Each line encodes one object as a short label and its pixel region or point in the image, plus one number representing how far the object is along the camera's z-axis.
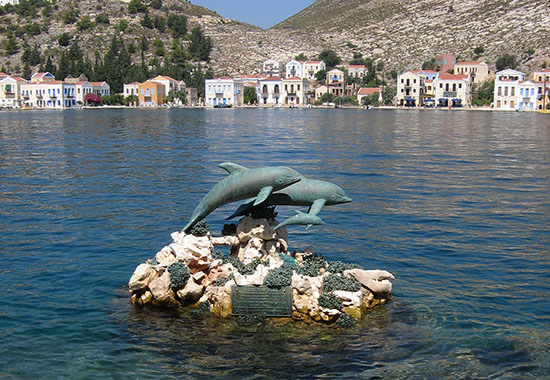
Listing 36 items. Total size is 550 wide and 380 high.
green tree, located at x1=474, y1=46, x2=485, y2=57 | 178.88
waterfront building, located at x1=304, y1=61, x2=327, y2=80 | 180.12
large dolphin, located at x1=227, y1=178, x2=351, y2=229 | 15.85
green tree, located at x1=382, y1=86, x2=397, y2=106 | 153.62
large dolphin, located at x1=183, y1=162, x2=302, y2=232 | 15.15
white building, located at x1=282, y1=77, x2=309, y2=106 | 166.50
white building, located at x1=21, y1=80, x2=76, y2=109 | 154.00
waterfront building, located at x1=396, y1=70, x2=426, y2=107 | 150.25
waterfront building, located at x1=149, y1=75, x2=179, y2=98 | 162.12
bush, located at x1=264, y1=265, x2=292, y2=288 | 14.04
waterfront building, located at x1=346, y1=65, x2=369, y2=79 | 174.12
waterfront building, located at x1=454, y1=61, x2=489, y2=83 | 158.12
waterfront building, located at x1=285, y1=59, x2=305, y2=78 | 180.75
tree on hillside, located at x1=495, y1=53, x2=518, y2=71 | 160.62
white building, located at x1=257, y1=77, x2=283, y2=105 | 169.12
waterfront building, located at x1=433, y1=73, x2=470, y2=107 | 145.00
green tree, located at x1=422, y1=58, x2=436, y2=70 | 177.50
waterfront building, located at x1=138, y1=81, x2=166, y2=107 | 158.25
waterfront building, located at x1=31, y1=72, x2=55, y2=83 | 158.88
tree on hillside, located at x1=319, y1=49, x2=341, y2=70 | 190.38
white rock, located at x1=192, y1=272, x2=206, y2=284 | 14.88
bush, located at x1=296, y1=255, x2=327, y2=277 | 14.74
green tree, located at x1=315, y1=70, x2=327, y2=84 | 173.75
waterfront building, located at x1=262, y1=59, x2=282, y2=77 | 191.88
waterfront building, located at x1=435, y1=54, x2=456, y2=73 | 170.01
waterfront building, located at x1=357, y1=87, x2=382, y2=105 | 156.57
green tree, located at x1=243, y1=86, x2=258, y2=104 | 172.50
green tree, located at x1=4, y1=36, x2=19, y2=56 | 199.12
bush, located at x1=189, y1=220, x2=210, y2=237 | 15.58
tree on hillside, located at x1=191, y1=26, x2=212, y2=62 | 199.00
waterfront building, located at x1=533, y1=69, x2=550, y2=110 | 132.88
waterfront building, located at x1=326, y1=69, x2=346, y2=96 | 167.62
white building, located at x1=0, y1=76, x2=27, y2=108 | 154.88
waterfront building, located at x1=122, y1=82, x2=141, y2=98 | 162.88
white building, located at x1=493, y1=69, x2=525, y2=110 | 136.88
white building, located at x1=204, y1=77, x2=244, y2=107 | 163.88
